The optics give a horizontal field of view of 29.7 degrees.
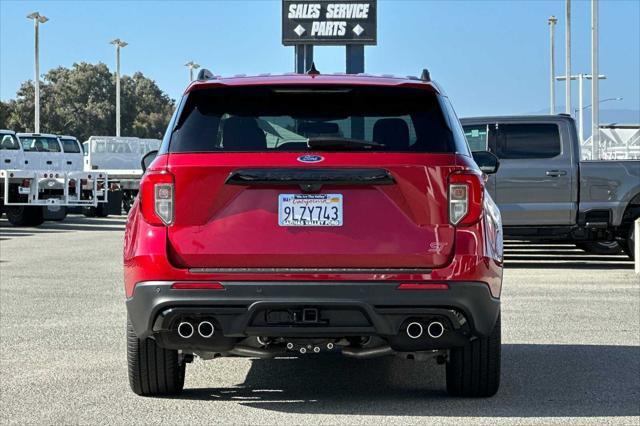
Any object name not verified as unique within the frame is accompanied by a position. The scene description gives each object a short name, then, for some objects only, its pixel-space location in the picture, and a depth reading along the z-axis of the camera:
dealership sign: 31.17
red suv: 5.95
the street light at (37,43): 61.44
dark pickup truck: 16.36
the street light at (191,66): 88.62
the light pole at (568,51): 52.95
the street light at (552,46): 64.94
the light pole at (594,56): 43.15
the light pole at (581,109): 78.69
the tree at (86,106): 105.50
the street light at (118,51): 76.79
